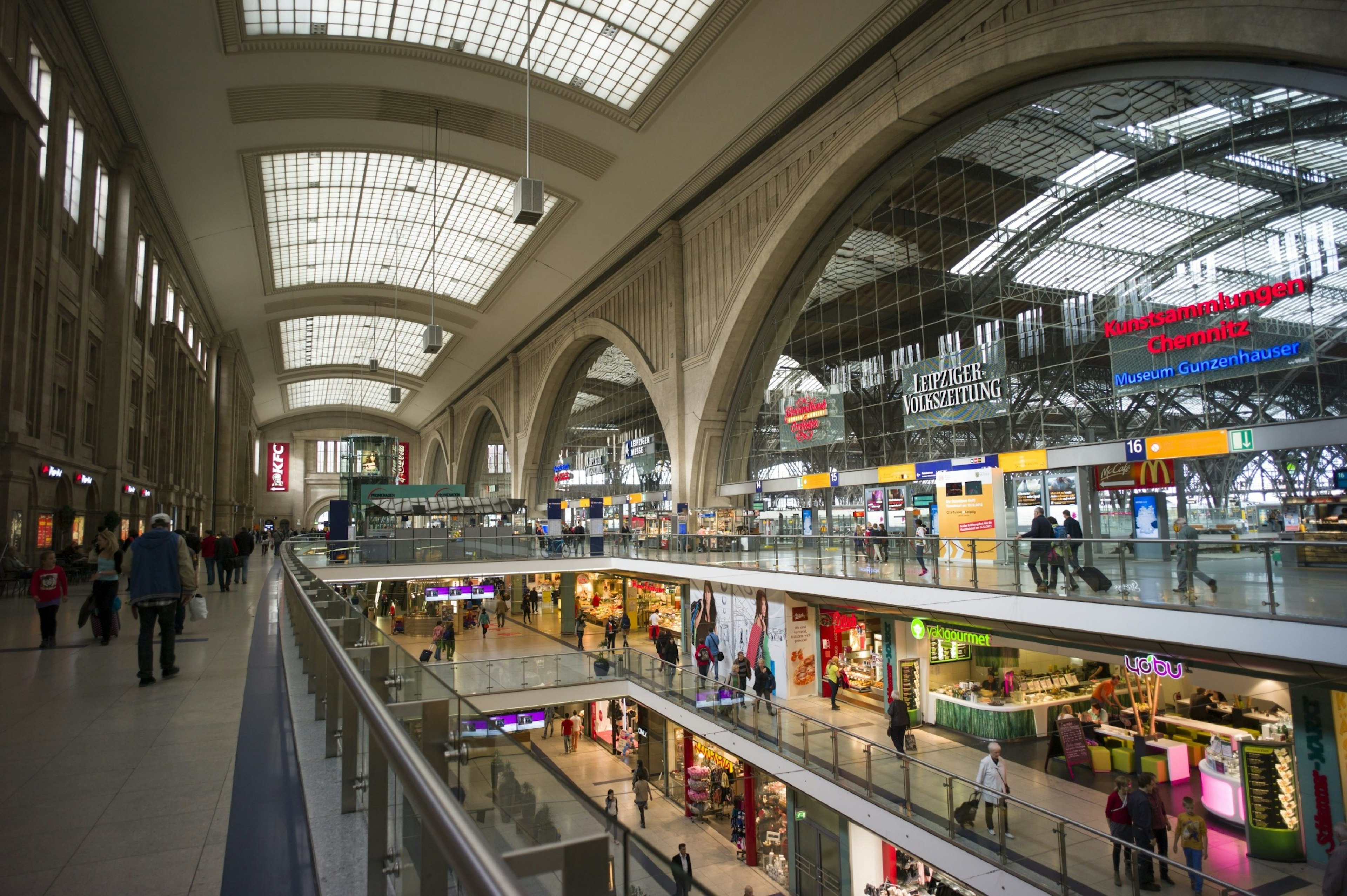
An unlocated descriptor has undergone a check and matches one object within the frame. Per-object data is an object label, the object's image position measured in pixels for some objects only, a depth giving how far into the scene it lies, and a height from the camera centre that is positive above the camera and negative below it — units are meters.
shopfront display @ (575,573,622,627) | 32.12 -3.30
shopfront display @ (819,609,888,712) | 18.97 -3.57
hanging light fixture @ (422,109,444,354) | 24.62 +5.98
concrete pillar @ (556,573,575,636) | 31.22 -3.33
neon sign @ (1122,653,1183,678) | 10.45 -2.31
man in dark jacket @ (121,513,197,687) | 5.94 -0.38
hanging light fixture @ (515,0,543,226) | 14.23 +5.94
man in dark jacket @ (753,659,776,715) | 18.92 -4.15
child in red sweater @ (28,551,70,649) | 7.86 -0.54
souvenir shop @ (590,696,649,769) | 24.00 -6.72
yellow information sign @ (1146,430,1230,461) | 14.05 +0.99
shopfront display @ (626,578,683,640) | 26.91 -3.26
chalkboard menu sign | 14.73 -4.59
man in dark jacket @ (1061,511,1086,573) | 10.98 -0.53
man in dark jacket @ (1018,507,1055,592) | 11.41 -0.76
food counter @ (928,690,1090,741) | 16.27 -4.53
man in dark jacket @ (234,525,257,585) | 18.25 -0.43
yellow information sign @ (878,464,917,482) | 20.50 +0.94
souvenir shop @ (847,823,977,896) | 13.03 -6.17
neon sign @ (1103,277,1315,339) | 13.41 +3.53
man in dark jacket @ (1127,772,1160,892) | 10.00 -4.10
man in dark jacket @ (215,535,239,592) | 16.27 -0.51
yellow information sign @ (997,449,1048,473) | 16.94 +0.95
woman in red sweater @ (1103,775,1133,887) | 10.30 -4.19
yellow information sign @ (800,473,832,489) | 23.33 +0.93
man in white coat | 11.45 -3.98
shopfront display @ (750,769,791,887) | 16.38 -6.82
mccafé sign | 15.16 +0.50
